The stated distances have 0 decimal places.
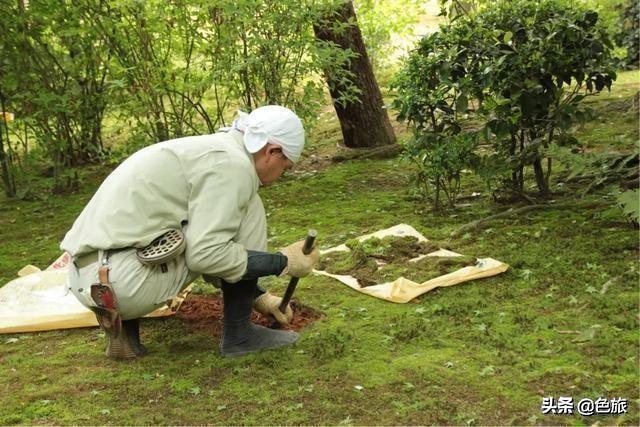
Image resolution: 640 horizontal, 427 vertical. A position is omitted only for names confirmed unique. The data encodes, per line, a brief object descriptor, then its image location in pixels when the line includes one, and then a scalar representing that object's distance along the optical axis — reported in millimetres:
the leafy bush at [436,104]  5000
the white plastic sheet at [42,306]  4094
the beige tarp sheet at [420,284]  4090
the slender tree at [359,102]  7387
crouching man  3150
